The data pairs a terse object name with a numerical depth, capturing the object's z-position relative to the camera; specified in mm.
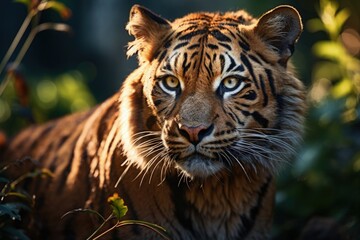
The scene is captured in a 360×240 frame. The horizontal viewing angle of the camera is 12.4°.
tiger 8789
